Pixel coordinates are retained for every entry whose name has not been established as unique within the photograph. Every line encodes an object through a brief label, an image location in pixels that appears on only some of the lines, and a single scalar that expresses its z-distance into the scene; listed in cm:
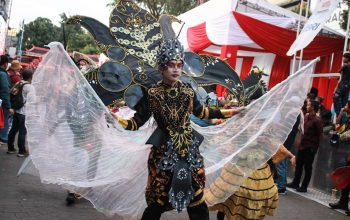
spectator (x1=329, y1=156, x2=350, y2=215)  653
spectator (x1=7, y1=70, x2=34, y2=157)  796
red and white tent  1114
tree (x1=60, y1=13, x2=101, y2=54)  5095
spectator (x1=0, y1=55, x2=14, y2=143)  756
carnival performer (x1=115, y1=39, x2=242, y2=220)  334
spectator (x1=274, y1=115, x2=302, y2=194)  747
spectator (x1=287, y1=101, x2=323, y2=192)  763
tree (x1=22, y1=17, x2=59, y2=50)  4666
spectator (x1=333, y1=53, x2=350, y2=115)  816
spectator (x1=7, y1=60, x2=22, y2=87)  913
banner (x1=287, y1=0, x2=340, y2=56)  887
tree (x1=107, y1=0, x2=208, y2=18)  3681
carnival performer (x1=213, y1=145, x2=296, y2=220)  418
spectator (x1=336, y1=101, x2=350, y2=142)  701
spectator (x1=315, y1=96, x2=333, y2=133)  856
